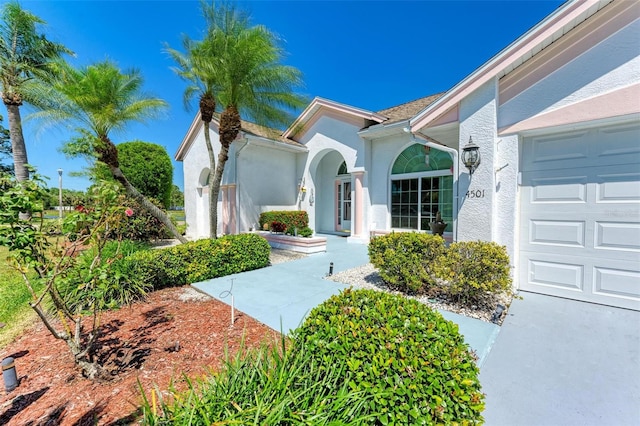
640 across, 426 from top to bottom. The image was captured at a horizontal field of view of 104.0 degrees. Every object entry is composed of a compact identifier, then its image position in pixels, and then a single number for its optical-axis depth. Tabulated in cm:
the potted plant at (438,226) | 913
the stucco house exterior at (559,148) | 462
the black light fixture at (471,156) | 592
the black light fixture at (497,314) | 439
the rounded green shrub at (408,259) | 548
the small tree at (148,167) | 1463
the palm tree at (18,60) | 1120
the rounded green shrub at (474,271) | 479
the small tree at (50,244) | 262
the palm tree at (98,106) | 892
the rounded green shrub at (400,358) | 187
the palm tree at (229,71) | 934
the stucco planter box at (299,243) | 1020
